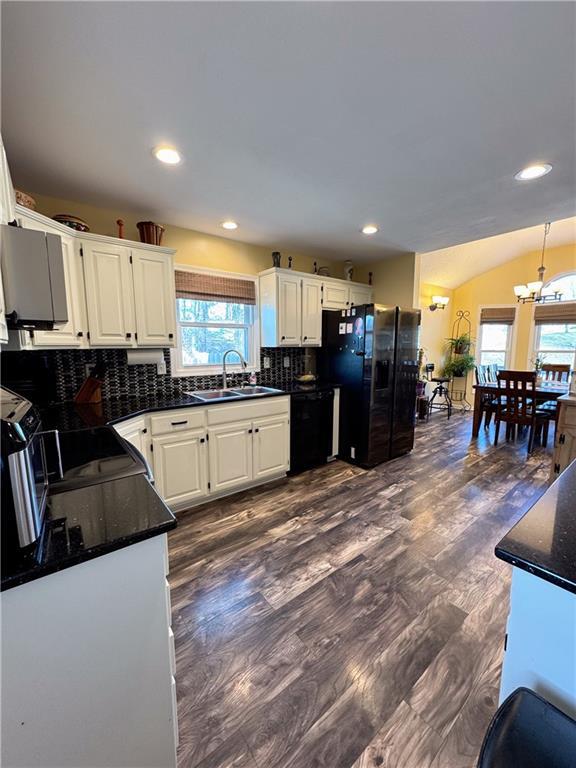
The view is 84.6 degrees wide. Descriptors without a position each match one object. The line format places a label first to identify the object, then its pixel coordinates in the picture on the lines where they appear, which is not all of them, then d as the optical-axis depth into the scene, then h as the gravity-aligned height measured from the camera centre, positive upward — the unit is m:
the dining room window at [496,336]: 6.38 +0.23
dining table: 4.34 -0.63
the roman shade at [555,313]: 5.62 +0.61
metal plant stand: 6.81 -0.17
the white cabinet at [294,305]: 3.38 +0.48
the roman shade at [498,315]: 6.32 +0.64
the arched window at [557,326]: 5.68 +0.38
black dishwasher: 3.25 -0.86
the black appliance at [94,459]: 1.21 -0.50
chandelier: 4.47 +0.81
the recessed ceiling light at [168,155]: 1.82 +1.13
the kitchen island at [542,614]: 0.71 -0.63
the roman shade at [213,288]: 3.04 +0.60
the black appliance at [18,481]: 0.70 -0.31
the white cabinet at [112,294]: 2.17 +0.41
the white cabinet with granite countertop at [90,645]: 0.71 -0.73
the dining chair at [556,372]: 5.05 -0.41
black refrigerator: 3.38 -0.31
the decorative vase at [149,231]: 2.57 +0.94
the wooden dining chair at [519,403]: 4.06 -0.76
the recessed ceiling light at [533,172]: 1.99 +1.13
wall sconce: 5.87 +0.83
